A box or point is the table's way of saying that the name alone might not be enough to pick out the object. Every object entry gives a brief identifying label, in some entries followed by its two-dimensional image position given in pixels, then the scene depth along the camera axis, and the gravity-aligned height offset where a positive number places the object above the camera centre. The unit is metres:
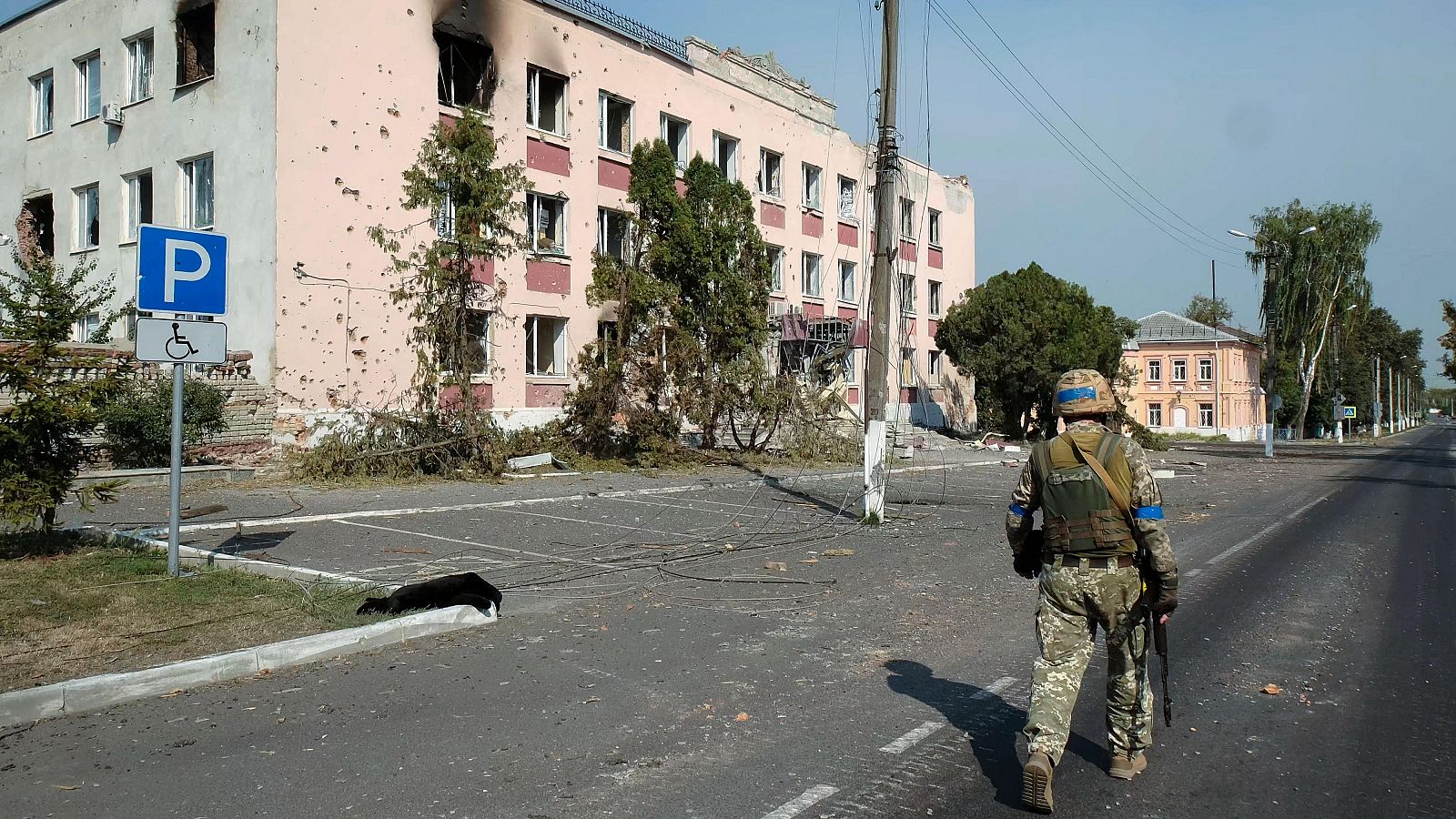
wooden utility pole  14.27 +2.02
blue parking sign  8.34 +1.23
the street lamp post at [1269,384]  39.12 +1.41
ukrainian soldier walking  4.49 -0.68
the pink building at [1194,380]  72.50 +2.86
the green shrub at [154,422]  17.05 -0.09
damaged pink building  20.08 +6.17
